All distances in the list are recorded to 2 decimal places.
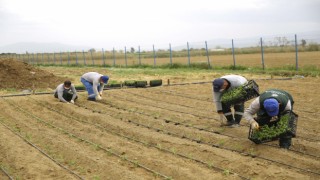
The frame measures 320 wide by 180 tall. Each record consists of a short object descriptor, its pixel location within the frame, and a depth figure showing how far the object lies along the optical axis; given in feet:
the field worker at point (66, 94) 37.91
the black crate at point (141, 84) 47.97
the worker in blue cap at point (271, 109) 20.02
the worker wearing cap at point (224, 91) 25.71
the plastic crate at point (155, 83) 48.50
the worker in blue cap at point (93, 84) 37.06
